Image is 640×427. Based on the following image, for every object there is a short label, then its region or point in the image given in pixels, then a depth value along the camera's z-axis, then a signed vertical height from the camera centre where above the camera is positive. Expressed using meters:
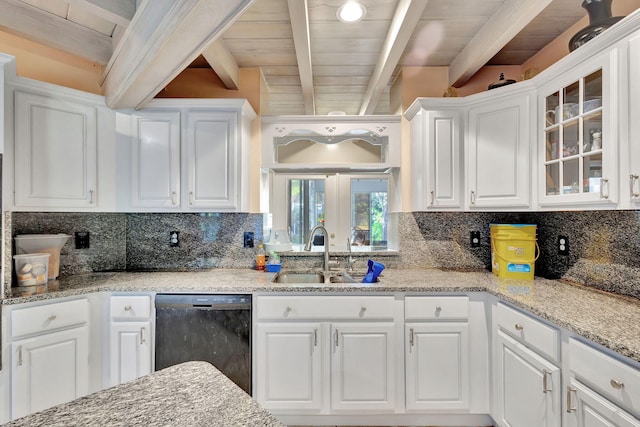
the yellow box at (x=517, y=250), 2.06 -0.25
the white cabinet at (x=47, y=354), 1.63 -0.79
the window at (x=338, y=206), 3.27 +0.08
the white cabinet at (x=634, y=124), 1.28 +0.38
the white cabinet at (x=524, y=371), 1.38 -0.80
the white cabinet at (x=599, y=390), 1.02 -0.65
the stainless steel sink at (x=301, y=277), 2.45 -0.51
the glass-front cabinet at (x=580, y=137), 1.40 +0.40
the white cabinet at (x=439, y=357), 1.91 -0.90
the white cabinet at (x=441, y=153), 2.20 +0.44
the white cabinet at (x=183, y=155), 2.21 +0.43
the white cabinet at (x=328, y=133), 2.51 +0.68
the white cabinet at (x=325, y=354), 1.91 -0.88
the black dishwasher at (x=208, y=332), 1.90 -0.74
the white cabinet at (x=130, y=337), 1.93 -0.78
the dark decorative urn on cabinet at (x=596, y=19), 1.50 +0.98
